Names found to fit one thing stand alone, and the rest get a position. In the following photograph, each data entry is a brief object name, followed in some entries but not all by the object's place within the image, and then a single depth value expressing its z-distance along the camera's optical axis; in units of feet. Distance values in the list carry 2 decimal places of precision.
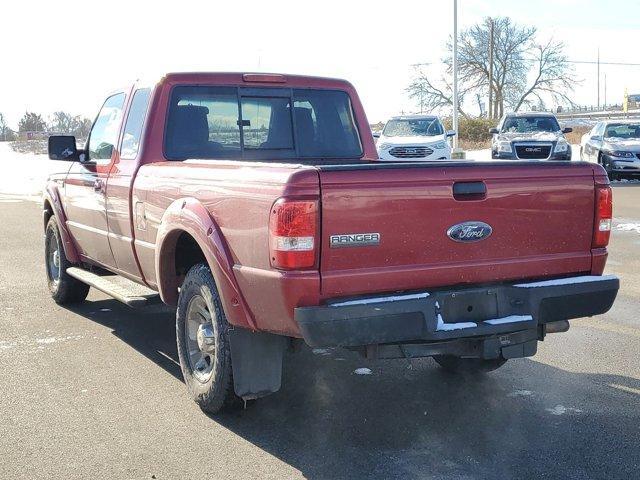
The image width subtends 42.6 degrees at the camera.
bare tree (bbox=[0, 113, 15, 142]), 250.16
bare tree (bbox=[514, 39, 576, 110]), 203.10
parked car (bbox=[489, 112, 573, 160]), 72.54
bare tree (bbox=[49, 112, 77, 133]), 171.63
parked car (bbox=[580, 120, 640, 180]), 67.97
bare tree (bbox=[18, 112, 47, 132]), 237.66
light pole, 105.40
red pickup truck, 12.98
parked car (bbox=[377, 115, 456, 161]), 68.77
